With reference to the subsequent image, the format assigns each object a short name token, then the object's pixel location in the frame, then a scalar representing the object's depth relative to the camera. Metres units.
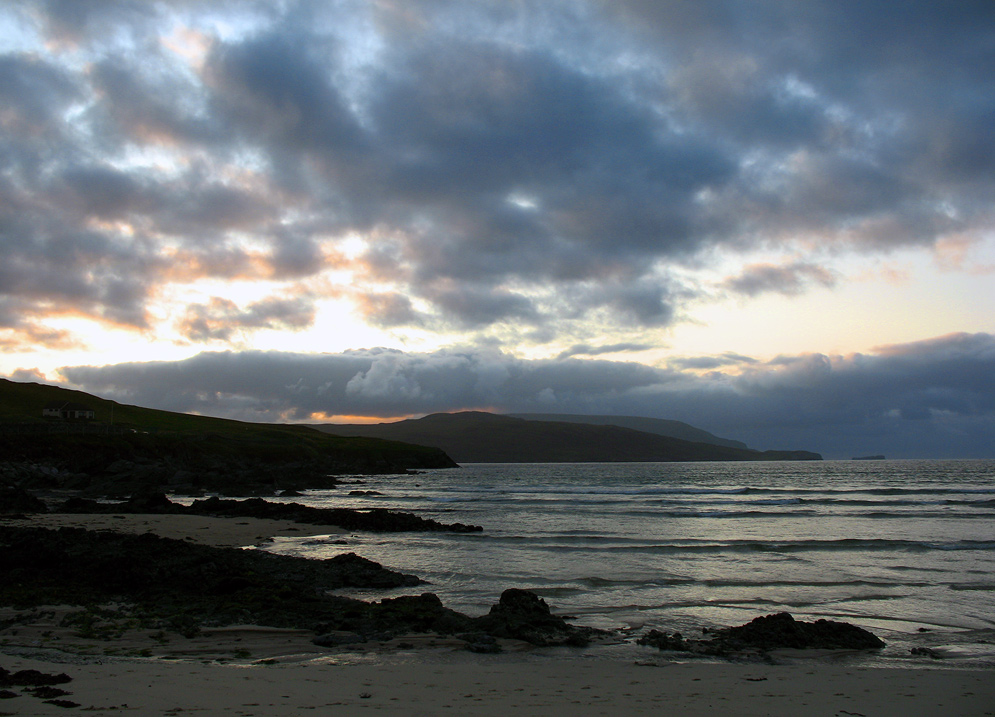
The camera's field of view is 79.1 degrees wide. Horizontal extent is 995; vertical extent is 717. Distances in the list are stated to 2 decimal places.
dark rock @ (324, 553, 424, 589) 18.16
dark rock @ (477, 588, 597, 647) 12.54
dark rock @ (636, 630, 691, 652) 12.34
